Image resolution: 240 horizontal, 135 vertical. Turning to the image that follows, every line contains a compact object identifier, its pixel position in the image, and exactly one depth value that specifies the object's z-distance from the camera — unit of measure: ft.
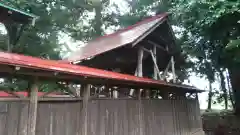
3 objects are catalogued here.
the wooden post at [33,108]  11.17
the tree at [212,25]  20.92
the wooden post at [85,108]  14.32
